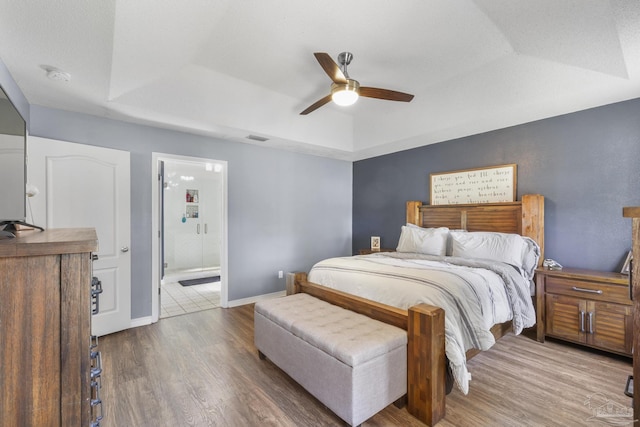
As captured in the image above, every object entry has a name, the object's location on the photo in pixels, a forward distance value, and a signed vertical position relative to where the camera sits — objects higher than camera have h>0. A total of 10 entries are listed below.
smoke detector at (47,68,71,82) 2.25 +1.09
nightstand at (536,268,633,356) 2.48 -0.89
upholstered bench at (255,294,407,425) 1.66 -0.93
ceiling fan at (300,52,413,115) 2.18 +1.09
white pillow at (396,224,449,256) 3.53 -0.37
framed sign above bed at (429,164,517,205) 3.53 +0.35
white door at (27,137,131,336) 2.70 +0.10
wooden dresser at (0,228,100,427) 0.79 -0.34
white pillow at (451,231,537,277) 2.96 -0.39
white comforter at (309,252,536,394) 1.99 -0.62
